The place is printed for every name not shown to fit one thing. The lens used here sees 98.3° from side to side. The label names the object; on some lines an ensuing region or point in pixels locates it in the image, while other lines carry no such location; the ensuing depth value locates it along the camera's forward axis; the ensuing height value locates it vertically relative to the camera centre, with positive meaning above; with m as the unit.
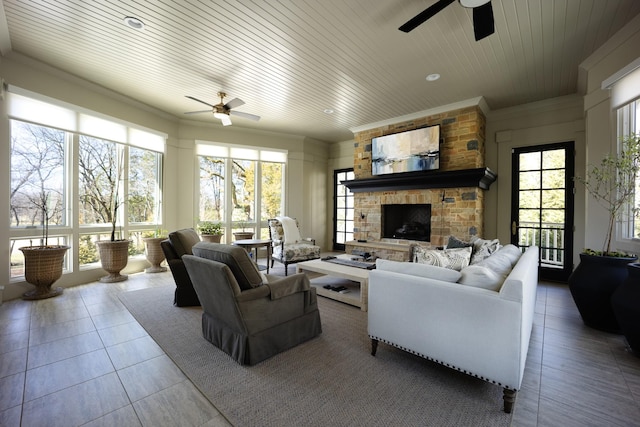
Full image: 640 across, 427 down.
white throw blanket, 5.32 -0.39
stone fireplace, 4.62 +0.45
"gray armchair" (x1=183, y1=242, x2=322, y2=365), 2.07 -0.76
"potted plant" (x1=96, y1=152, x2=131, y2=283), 4.27 -0.72
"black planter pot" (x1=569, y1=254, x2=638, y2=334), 2.63 -0.73
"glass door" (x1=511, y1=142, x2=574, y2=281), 4.43 +0.13
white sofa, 1.58 -0.71
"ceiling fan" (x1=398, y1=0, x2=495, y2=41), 2.04 +1.53
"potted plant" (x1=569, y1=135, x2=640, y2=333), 2.61 -0.56
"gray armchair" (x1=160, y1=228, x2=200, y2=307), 3.30 -0.64
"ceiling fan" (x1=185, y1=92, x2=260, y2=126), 3.99 +1.53
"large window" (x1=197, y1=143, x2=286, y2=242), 6.16 +0.57
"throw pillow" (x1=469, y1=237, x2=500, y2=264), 2.46 -0.36
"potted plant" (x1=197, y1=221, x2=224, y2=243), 5.52 -0.43
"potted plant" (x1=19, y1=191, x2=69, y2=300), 3.48 -0.75
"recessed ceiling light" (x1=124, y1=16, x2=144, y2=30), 2.69 +1.86
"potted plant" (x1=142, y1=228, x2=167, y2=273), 4.94 -0.75
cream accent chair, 4.81 -0.66
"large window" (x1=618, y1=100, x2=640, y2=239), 2.86 +0.85
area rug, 1.58 -1.17
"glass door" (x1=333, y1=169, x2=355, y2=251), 7.50 -0.03
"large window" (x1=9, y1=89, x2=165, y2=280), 3.69 +0.48
